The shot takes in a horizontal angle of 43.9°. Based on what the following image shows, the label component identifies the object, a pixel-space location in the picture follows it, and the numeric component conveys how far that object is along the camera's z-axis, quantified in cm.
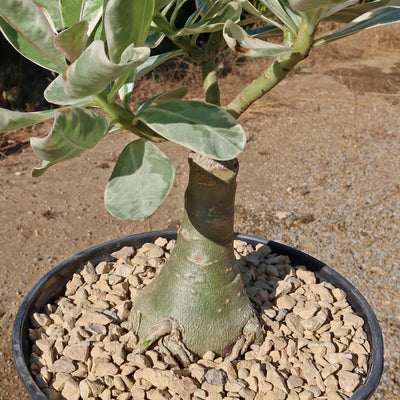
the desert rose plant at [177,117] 56
